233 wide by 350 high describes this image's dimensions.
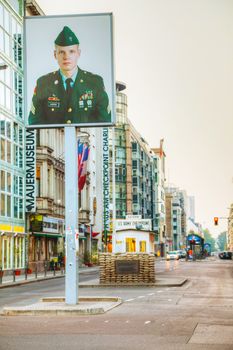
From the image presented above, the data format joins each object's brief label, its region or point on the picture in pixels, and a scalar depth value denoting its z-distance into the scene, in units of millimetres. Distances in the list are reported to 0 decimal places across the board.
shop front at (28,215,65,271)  61531
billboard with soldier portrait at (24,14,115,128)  22641
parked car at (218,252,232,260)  151750
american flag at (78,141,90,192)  63125
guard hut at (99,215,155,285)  36594
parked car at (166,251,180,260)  123450
